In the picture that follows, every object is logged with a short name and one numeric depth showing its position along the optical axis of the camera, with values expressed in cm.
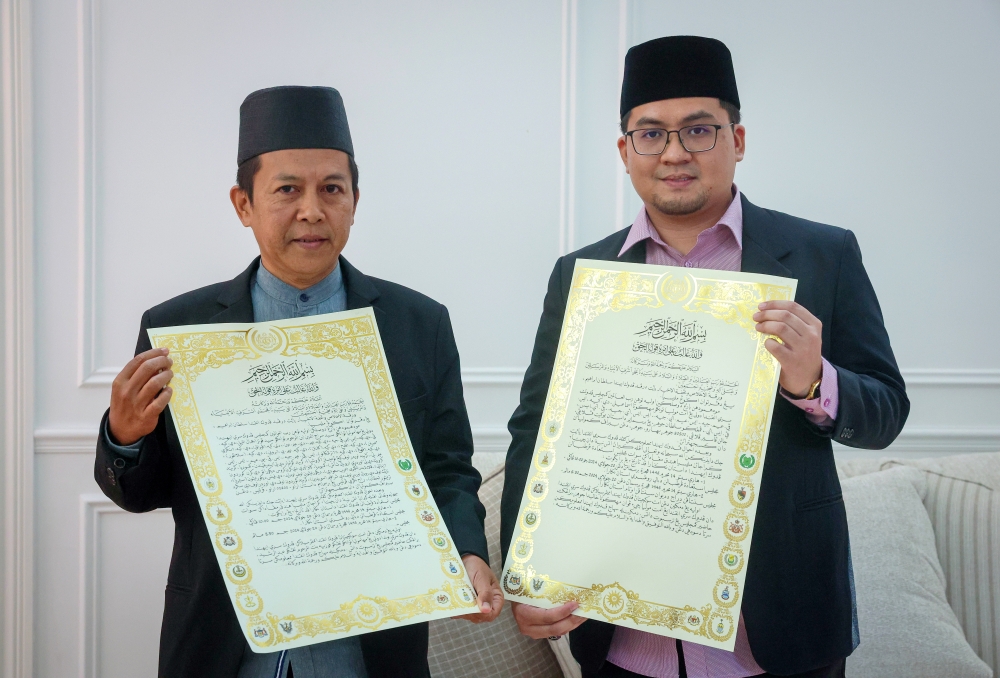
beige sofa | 214
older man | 131
